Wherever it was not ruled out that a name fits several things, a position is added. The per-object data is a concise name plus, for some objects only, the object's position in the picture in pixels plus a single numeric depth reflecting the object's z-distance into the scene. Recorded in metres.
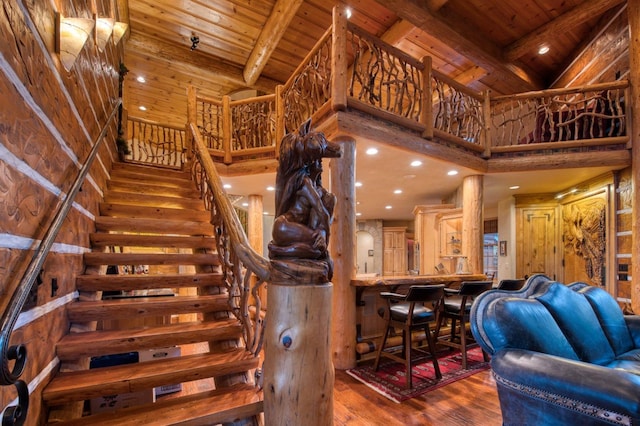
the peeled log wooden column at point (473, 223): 4.36
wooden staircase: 1.43
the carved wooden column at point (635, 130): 3.68
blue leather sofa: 1.13
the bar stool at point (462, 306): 3.14
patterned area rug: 2.60
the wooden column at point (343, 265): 3.11
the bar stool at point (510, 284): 3.40
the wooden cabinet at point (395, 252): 9.80
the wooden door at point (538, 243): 5.59
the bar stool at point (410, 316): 2.66
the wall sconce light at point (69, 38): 1.50
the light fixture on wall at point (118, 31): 3.14
